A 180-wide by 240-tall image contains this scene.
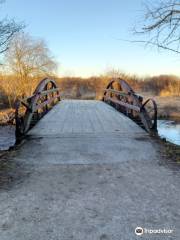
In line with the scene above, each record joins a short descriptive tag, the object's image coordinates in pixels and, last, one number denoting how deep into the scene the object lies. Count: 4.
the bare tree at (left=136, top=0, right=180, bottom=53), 5.48
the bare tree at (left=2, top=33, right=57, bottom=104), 24.47
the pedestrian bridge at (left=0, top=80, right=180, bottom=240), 2.78
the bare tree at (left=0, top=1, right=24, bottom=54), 9.71
